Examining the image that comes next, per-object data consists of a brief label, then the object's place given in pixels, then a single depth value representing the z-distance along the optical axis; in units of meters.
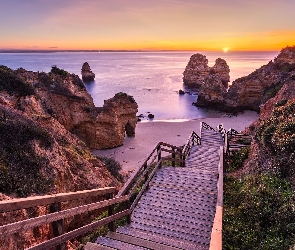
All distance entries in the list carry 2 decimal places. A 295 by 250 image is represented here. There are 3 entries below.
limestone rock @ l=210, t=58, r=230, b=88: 76.81
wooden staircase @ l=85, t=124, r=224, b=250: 5.92
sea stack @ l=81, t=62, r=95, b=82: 102.69
